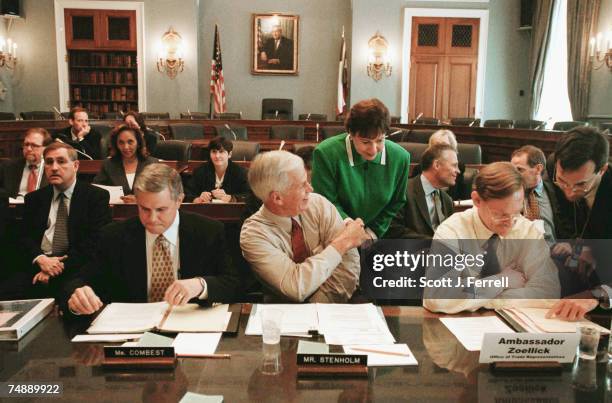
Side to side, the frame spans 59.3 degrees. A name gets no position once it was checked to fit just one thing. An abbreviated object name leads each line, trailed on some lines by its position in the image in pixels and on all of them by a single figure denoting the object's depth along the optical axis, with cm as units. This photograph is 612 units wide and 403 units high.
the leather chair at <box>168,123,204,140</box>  847
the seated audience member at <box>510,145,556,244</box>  287
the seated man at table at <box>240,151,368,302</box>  196
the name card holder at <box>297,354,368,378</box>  133
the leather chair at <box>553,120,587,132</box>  796
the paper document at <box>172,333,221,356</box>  145
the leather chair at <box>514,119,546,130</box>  898
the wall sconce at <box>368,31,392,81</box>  1123
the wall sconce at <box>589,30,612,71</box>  860
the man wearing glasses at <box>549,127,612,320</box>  210
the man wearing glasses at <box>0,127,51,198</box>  437
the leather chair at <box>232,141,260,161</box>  589
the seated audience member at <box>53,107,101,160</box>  627
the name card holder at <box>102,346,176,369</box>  136
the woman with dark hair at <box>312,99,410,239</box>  271
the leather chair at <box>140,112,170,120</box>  1020
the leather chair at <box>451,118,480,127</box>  1026
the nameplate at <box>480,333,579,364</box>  136
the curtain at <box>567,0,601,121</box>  915
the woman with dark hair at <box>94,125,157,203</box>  440
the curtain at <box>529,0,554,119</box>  1067
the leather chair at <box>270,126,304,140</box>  916
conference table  123
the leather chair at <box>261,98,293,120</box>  1127
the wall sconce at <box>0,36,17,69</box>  1097
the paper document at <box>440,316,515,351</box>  154
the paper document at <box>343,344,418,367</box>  140
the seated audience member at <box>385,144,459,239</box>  311
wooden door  1128
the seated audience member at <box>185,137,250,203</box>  462
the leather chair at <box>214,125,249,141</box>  853
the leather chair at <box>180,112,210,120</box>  1015
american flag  1084
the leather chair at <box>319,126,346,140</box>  881
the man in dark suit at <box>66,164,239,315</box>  193
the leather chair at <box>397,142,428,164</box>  560
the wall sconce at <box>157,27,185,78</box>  1104
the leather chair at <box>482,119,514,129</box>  961
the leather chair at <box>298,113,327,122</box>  1063
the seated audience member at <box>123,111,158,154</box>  595
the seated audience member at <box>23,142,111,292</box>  300
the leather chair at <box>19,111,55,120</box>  978
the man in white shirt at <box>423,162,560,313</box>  181
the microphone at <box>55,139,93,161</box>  582
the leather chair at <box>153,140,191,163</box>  576
